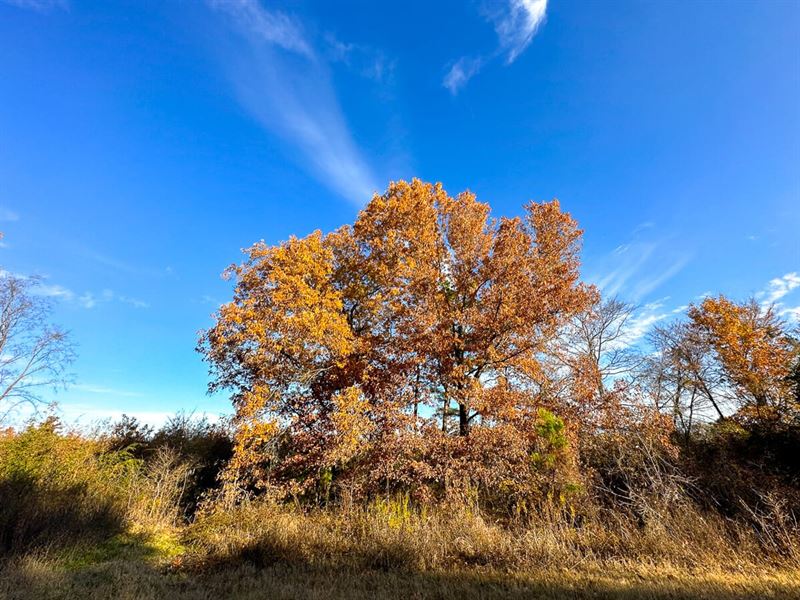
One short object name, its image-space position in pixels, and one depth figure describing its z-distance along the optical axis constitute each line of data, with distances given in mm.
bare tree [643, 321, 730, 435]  21953
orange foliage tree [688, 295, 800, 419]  19538
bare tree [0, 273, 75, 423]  14242
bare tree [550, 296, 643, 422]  14023
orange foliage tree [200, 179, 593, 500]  12641
